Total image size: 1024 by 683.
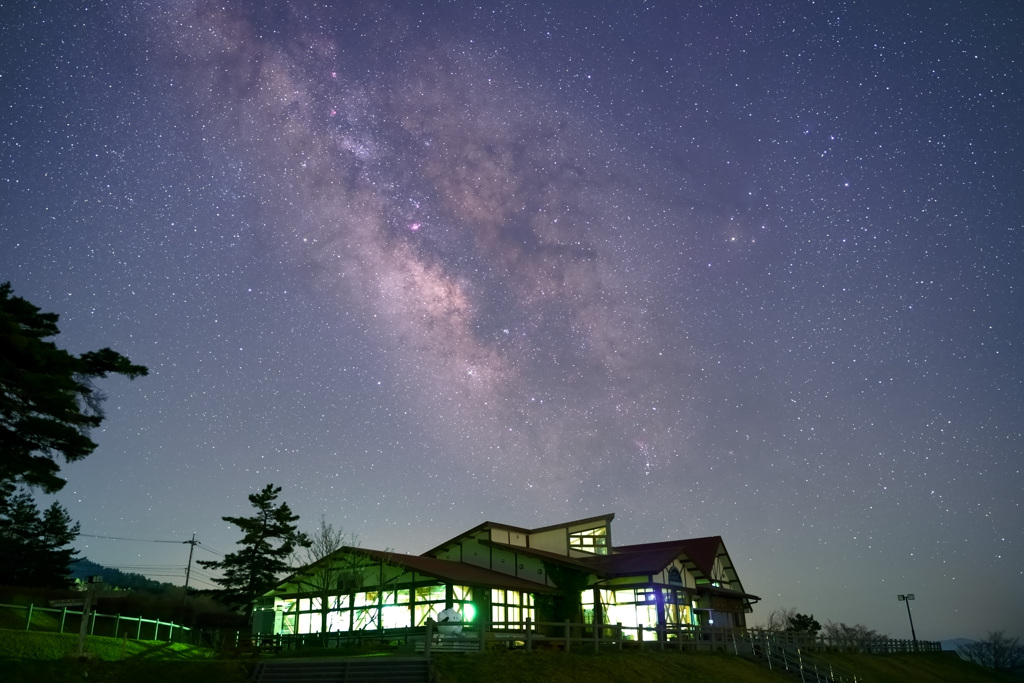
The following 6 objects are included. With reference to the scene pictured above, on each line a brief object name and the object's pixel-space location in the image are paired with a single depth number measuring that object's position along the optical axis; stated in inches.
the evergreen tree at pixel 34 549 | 2247.8
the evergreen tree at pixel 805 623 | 2610.7
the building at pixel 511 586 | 1477.6
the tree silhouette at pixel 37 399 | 842.8
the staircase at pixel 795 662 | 1386.6
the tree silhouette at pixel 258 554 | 1899.6
